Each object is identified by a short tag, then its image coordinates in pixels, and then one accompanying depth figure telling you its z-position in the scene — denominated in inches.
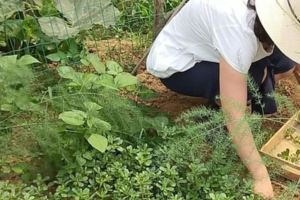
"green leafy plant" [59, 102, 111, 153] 99.4
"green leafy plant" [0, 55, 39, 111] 105.6
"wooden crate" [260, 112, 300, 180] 108.2
